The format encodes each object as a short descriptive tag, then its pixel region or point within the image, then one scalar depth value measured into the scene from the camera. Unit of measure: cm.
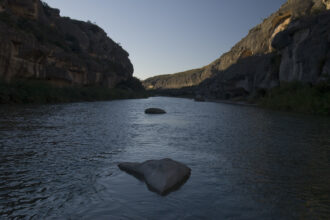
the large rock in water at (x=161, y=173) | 464
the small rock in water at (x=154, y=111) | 2212
